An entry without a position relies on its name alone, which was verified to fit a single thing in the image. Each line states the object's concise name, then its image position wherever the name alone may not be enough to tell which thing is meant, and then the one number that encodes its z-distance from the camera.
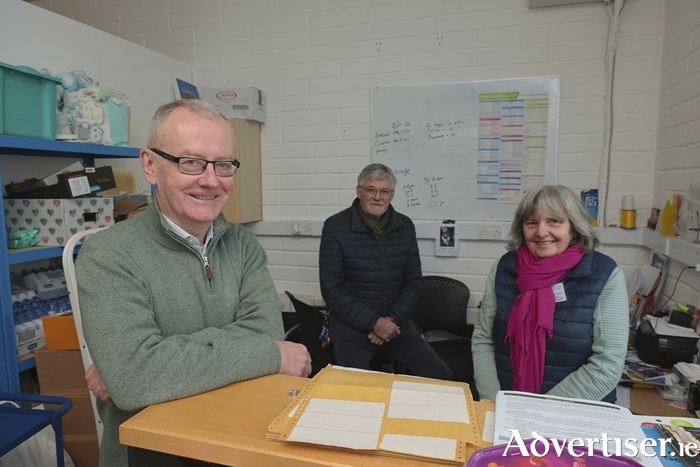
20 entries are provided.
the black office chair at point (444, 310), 3.07
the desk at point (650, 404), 1.79
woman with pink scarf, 1.58
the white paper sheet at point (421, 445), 0.76
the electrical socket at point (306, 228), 3.52
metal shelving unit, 1.80
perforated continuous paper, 0.78
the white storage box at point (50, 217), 2.08
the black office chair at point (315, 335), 2.71
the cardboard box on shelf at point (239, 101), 3.35
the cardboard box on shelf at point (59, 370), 2.01
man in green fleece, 1.01
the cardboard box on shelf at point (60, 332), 1.98
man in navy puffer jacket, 2.66
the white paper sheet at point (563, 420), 0.83
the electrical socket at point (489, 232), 3.13
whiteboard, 3.04
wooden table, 0.78
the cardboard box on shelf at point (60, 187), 2.14
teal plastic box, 1.86
